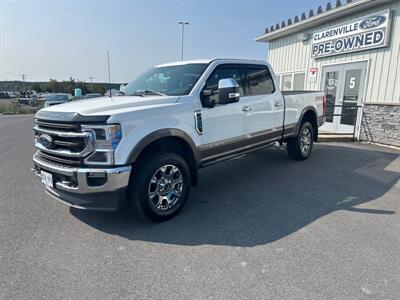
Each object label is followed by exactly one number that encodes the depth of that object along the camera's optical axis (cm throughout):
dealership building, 796
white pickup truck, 302
